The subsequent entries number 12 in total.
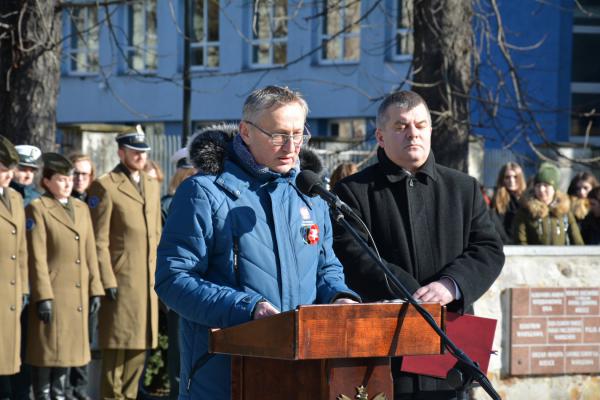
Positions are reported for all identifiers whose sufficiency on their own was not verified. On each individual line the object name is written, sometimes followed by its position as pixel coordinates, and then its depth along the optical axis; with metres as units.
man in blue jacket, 5.70
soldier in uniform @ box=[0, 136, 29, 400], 11.28
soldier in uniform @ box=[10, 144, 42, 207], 12.77
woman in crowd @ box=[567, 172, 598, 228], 17.04
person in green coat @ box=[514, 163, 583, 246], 14.99
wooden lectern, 5.15
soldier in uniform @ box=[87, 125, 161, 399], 12.65
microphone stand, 5.16
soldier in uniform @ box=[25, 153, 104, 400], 11.92
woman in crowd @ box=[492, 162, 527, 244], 16.68
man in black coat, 6.95
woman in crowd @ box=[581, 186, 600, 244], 16.14
